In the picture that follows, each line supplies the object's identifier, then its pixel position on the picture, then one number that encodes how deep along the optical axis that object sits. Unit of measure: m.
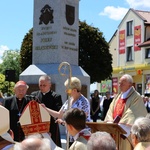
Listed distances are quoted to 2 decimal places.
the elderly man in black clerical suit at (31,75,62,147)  7.34
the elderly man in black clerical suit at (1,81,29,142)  6.75
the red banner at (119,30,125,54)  47.25
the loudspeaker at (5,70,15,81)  20.00
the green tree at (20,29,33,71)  28.89
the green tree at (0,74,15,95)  47.34
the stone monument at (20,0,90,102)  11.99
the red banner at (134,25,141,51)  44.81
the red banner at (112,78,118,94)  47.77
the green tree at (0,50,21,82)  73.75
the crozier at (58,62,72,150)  6.85
